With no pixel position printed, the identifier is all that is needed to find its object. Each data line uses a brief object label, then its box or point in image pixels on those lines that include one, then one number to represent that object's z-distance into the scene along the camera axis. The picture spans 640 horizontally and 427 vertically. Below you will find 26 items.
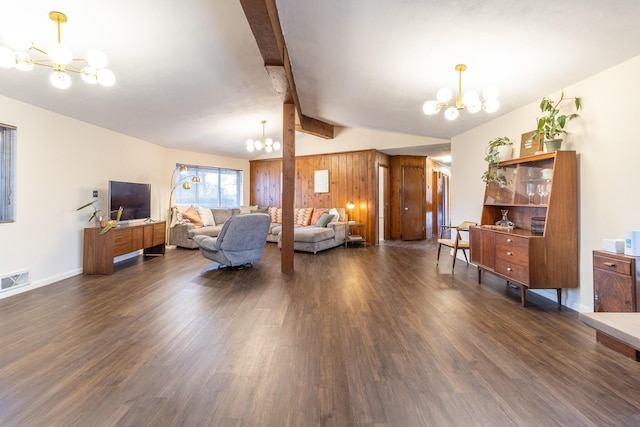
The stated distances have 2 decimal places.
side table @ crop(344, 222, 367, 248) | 7.23
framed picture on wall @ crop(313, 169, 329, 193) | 8.13
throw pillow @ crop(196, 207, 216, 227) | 7.41
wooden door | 8.39
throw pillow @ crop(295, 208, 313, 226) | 7.58
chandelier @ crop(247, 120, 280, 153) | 6.25
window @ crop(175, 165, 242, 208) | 7.64
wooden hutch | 2.98
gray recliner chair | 4.37
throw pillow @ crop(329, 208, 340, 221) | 7.19
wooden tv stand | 4.36
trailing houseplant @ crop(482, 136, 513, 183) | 3.85
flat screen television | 4.84
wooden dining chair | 4.54
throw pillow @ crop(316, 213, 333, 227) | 6.81
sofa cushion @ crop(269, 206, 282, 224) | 8.12
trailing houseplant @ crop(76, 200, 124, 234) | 4.37
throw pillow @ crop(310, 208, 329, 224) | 7.51
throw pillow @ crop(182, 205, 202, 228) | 7.18
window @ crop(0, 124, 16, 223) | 3.40
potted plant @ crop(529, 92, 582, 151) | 3.03
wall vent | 3.30
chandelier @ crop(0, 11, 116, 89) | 1.99
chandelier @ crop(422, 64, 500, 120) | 2.93
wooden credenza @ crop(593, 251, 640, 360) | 2.21
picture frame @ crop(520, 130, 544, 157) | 3.37
